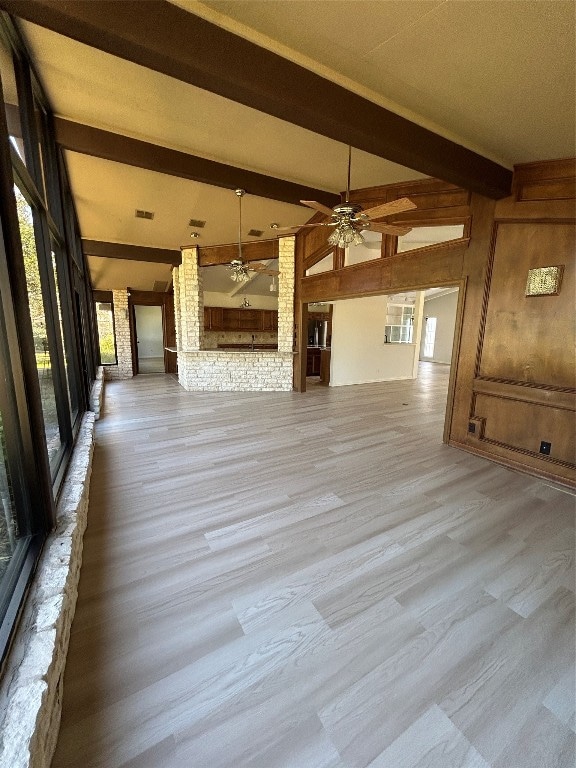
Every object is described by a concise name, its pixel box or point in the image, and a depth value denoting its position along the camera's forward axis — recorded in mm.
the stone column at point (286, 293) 6715
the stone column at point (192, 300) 7066
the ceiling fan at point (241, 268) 5458
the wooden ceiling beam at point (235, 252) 6883
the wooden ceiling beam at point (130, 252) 6758
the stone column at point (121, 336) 9422
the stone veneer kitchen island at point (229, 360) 6969
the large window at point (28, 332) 1356
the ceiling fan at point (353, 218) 2751
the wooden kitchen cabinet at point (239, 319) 10195
